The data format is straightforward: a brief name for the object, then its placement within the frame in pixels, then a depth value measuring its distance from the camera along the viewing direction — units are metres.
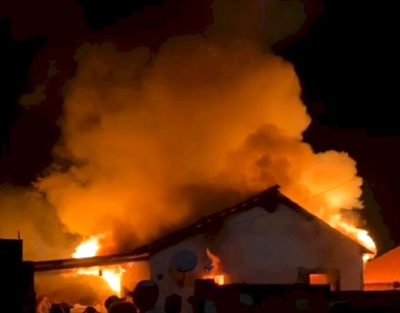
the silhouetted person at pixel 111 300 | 11.22
